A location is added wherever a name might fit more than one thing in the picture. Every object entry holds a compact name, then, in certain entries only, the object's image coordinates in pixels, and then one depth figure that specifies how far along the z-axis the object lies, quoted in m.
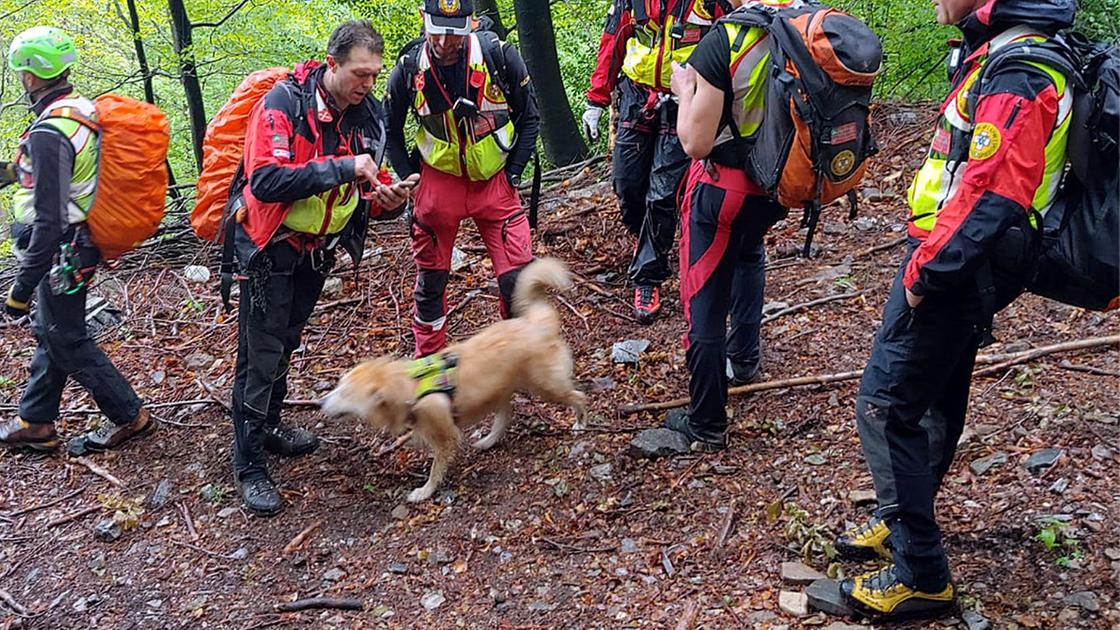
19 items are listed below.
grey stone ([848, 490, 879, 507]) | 4.49
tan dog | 4.83
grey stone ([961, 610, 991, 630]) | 3.54
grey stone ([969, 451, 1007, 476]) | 4.61
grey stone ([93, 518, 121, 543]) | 5.34
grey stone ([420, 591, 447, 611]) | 4.39
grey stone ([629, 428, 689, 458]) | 5.20
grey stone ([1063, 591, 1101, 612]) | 3.56
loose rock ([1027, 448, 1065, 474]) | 4.48
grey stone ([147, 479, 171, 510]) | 5.62
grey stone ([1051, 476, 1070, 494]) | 4.28
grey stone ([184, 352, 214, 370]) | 7.37
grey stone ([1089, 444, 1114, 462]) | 4.46
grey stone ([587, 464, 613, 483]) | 5.16
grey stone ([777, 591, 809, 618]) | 3.85
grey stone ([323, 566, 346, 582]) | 4.72
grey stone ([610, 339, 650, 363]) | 6.36
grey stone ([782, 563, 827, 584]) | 4.03
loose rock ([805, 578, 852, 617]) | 3.77
